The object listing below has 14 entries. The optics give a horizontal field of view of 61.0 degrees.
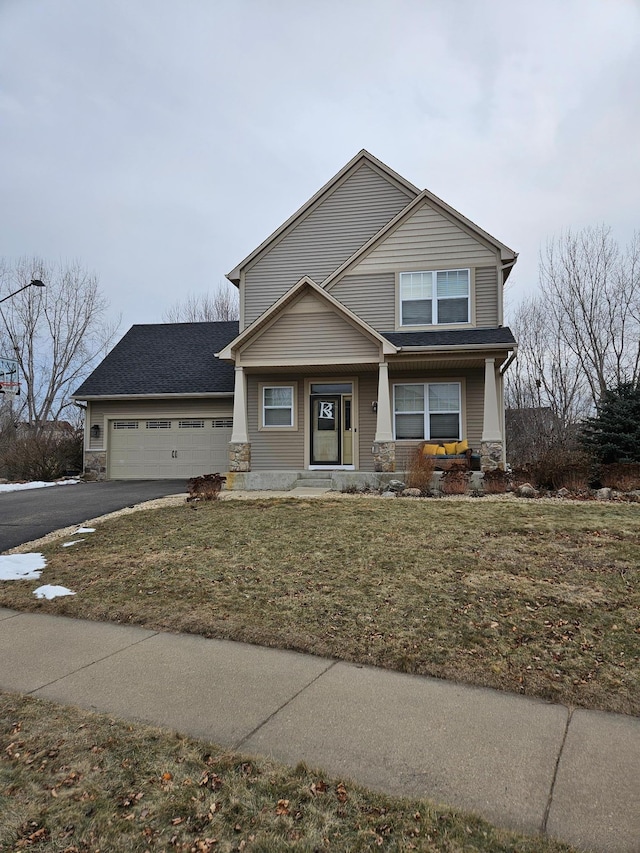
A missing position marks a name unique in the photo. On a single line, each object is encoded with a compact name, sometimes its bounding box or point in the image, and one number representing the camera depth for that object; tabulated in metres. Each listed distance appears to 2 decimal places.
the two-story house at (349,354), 14.07
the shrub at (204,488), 11.49
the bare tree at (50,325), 30.09
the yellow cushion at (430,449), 13.94
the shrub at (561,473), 11.62
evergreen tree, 13.45
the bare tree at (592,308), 21.44
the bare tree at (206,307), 36.31
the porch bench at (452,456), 13.30
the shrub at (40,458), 18.59
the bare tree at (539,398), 22.62
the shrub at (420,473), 12.14
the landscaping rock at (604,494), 10.58
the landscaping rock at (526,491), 10.96
